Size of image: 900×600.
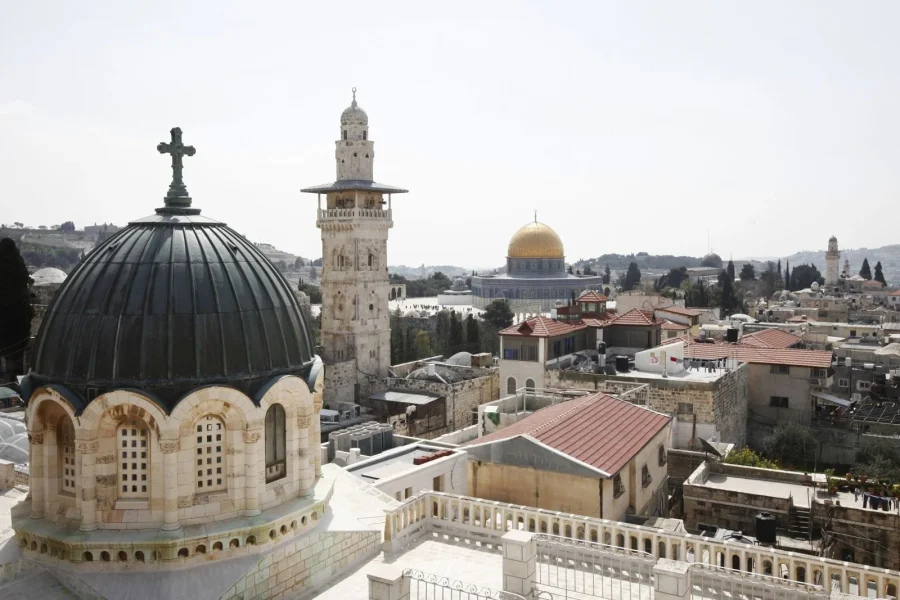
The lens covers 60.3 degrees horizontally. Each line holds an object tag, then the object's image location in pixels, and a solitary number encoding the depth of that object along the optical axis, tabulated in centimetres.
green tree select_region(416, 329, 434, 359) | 5750
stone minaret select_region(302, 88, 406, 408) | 4025
